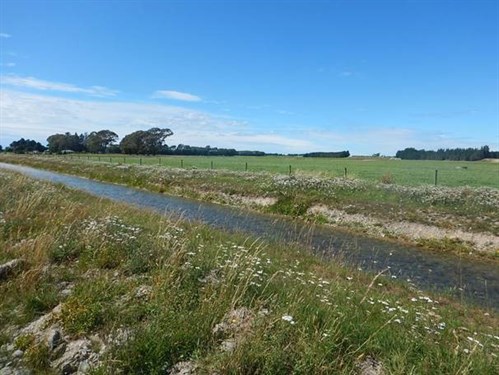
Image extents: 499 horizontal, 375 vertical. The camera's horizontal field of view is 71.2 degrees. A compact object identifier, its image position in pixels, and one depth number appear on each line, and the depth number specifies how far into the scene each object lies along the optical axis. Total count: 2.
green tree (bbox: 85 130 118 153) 161.25
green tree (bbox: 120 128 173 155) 147.25
